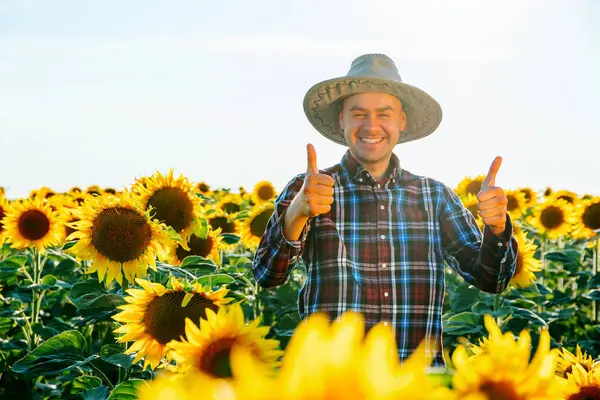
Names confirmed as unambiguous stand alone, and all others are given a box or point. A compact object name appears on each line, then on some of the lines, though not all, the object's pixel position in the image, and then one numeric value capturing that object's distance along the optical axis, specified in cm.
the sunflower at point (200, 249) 433
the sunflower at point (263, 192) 928
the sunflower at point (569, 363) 219
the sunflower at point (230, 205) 826
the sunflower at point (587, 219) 718
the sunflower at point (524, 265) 493
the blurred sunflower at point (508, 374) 90
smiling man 287
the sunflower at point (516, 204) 786
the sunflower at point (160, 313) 229
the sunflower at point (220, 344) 179
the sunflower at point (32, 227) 534
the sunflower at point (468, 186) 810
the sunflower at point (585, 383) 177
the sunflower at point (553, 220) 741
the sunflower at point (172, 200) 370
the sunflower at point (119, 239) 321
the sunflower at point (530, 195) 927
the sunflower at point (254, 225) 604
